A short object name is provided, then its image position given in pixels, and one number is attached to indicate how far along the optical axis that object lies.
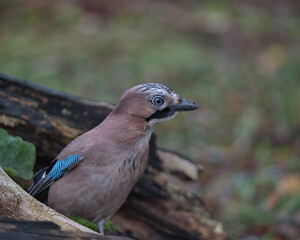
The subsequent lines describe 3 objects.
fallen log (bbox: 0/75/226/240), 9.52
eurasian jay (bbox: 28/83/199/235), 7.89
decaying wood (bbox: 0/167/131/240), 6.62
